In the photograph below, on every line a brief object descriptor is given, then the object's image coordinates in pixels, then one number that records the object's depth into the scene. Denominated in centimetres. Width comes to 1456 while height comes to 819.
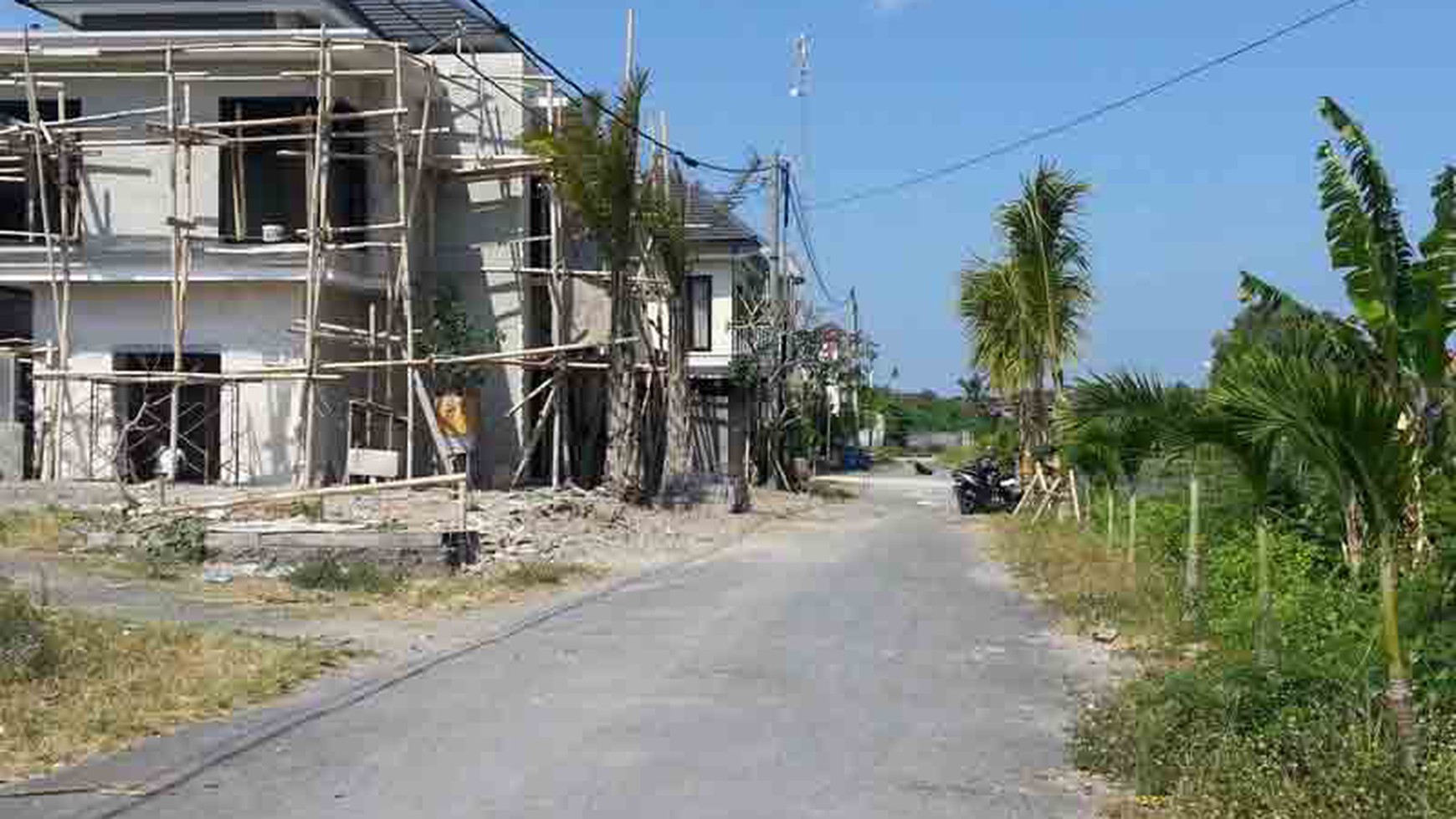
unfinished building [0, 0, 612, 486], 2350
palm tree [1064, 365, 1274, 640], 1097
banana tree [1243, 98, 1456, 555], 893
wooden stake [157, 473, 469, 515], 1822
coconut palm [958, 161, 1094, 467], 2527
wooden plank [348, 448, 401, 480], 2286
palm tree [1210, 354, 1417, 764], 761
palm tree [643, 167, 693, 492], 2677
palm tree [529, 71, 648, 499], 2436
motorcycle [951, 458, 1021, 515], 3509
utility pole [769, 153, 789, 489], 3631
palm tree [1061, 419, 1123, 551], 1662
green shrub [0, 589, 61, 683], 1009
